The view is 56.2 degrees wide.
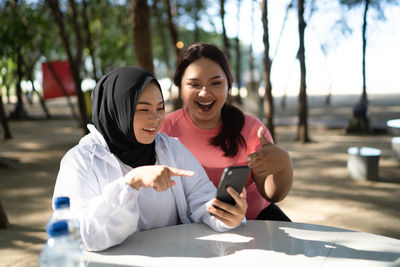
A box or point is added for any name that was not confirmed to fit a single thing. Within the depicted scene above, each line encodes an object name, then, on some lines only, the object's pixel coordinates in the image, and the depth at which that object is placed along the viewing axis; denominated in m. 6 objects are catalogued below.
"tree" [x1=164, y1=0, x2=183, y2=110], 10.46
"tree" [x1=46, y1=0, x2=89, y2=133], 8.91
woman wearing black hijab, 1.62
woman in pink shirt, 2.64
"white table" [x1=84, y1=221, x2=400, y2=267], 1.61
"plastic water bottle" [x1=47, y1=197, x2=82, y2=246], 1.29
